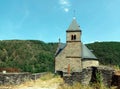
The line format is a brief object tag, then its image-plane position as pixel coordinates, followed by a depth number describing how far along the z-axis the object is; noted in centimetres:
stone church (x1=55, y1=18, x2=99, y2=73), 1493
